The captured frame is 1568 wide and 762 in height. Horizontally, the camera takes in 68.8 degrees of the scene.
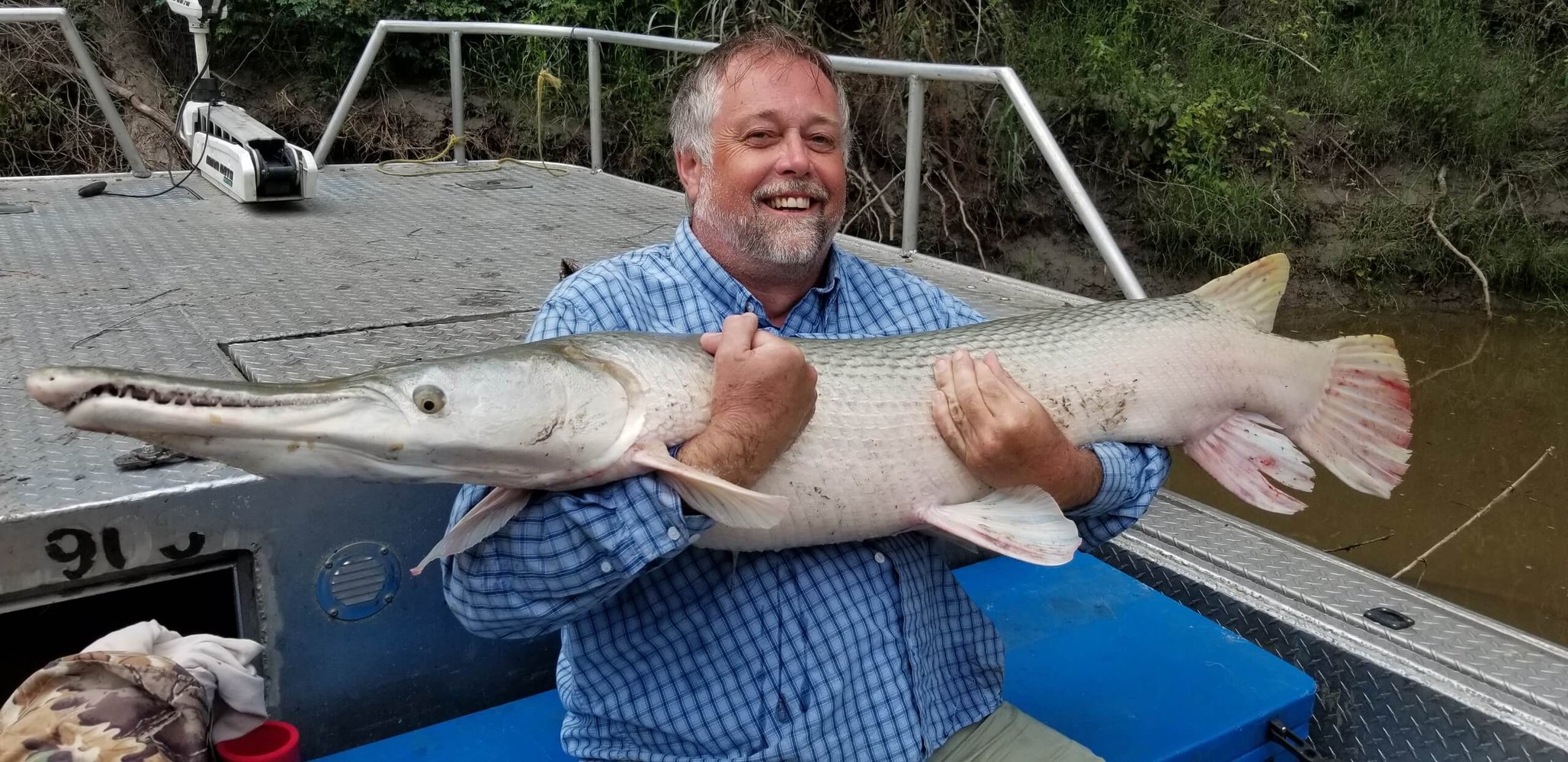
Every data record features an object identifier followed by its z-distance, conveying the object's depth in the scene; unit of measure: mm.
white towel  1923
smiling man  1742
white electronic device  4727
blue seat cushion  2283
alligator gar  1426
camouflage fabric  1717
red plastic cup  1939
